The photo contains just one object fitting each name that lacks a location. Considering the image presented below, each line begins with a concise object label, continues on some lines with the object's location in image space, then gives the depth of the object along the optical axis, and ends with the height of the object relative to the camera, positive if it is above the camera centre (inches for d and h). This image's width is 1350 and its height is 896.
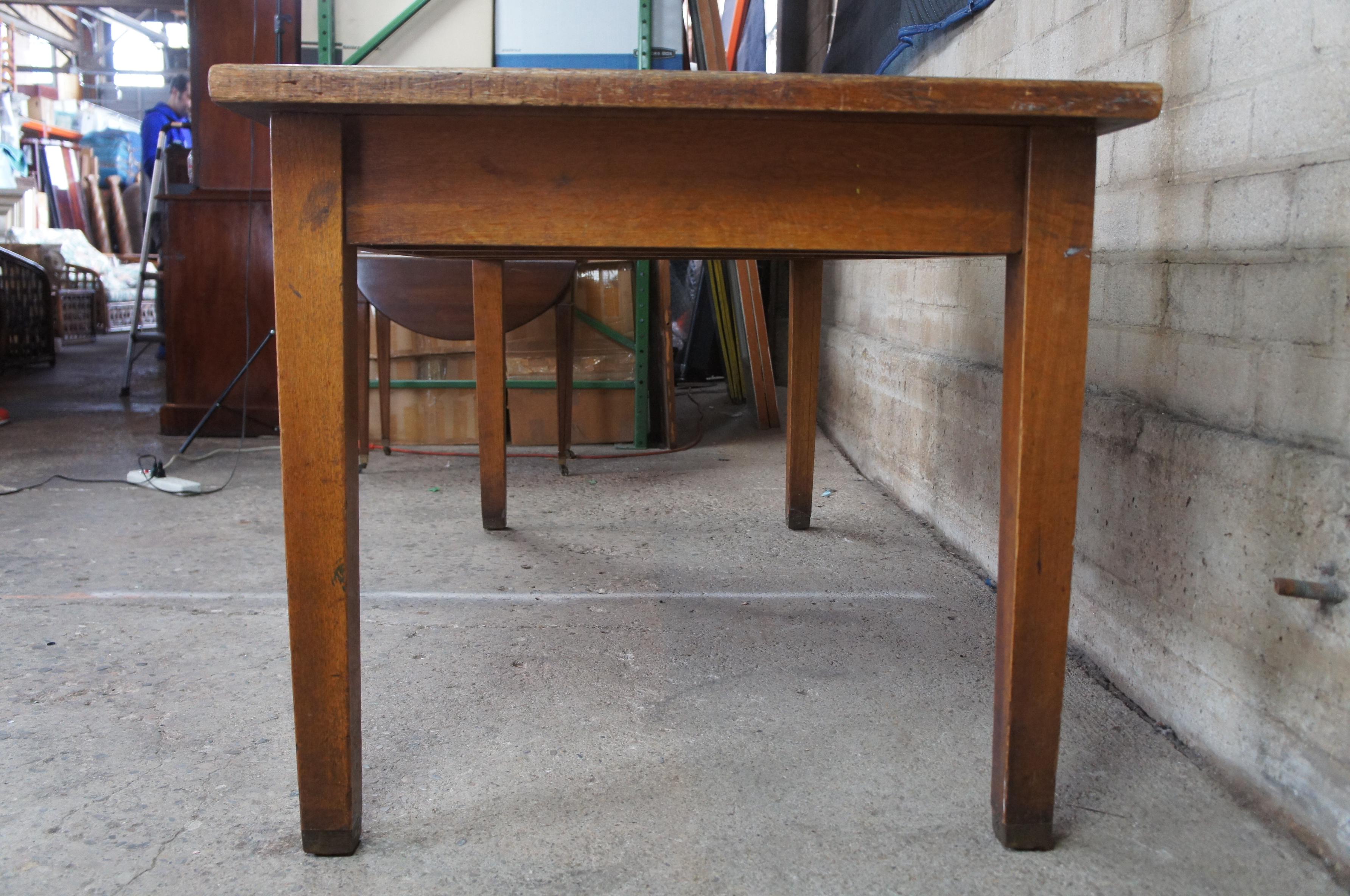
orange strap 235.6 +68.4
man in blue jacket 250.8 +53.6
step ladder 197.6 +6.5
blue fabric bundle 97.2 +31.7
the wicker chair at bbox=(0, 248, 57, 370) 234.4 +1.6
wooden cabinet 149.4 +10.3
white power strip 111.8 -17.8
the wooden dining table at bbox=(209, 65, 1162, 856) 39.2 +4.0
